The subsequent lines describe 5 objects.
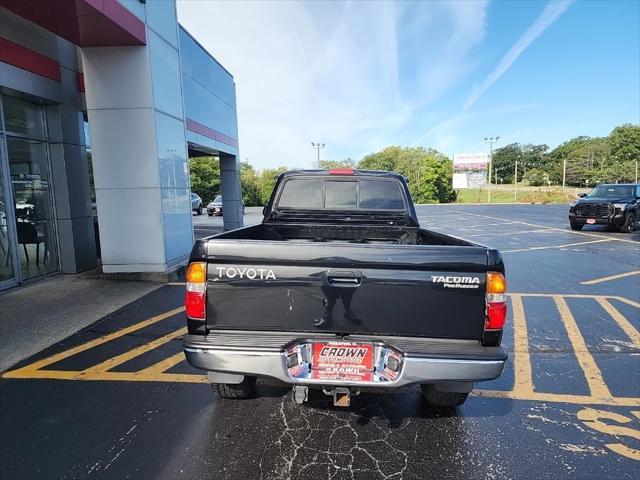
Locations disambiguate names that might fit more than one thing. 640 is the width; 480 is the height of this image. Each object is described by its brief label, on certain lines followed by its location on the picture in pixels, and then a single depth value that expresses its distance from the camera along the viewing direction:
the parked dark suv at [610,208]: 14.44
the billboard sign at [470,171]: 64.06
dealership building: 6.97
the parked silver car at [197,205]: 28.17
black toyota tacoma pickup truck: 2.41
